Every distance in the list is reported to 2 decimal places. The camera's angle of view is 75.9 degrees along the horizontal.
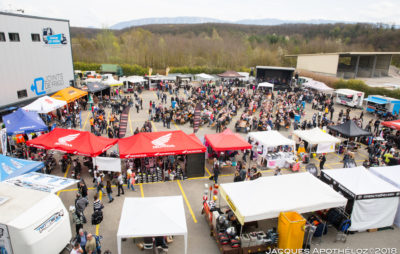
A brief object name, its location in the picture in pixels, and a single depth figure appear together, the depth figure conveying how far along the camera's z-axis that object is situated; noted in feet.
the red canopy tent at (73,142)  37.19
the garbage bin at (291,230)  24.35
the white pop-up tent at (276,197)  25.59
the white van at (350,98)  89.51
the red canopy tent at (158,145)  37.35
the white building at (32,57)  59.47
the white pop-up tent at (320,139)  48.44
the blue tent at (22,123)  43.62
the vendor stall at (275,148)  44.70
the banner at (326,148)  49.44
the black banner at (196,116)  51.47
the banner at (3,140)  42.64
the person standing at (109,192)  32.58
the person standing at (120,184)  34.27
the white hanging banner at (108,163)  37.22
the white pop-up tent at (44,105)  56.44
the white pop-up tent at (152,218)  23.00
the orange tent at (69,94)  68.23
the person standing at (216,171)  38.18
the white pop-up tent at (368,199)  28.58
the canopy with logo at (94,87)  84.61
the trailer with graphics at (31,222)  20.81
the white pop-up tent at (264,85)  101.21
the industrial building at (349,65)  125.64
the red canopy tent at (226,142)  41.93
